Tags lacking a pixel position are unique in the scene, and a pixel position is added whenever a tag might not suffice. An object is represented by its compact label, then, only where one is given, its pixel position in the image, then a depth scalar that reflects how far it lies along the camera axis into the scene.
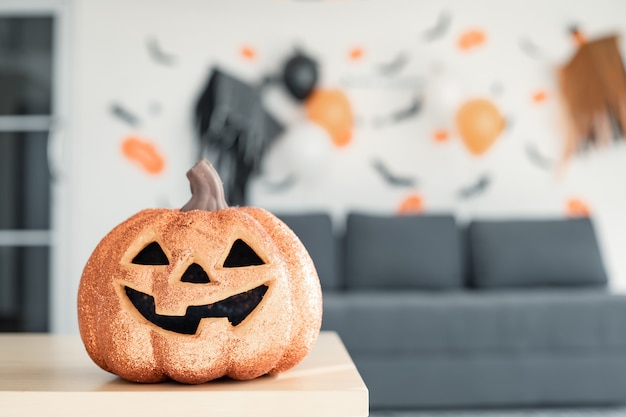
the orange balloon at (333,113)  3.78
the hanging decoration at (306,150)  3.53
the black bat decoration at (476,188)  3.83
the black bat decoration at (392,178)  3.84
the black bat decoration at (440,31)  3.90
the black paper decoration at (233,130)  3.59
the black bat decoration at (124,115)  3.93
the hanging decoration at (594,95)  3.69
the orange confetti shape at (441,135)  3.84
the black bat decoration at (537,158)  3.83
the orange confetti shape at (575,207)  3.81
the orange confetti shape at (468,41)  3.89
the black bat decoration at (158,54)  3.95
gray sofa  2.62
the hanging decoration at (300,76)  3.76
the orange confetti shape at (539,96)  3.86
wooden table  0.70
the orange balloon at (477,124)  3.67
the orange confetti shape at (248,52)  3.92
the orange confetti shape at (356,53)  3.90
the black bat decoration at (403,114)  3.86
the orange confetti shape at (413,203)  3.84
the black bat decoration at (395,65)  3.89
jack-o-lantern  0.77
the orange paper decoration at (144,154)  3.90
